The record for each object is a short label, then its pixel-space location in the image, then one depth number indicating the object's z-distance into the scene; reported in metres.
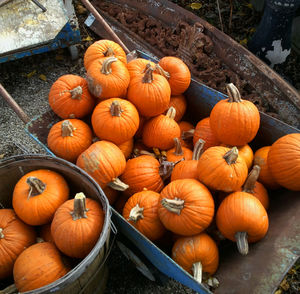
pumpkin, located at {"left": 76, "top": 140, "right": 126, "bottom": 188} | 1.85
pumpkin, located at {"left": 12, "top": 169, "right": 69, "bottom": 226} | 1.74
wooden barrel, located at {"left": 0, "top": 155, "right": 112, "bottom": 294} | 1.40
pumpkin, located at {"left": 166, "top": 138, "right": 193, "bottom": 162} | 2.16
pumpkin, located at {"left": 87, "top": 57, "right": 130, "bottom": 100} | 2.06
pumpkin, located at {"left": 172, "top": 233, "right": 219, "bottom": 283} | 1.66
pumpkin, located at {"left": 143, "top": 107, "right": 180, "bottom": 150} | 2.21
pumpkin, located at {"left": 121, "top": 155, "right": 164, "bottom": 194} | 2.04
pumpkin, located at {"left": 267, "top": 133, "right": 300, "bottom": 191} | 1.75
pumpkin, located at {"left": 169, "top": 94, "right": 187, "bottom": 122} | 2.51
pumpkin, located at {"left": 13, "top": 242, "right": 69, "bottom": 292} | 1.54
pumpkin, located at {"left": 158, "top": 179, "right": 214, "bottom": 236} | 1.64
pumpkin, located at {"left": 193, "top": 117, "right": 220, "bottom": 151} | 2.23
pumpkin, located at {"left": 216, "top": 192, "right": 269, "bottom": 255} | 1.61
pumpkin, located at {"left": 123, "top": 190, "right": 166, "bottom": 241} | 1.81
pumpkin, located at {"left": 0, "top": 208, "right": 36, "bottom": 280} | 1.70
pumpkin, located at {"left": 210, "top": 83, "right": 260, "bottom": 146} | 1.95
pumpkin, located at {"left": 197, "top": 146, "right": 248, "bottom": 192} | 1.69
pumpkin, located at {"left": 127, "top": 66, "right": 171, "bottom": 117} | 2.11
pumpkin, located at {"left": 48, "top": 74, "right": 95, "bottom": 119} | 2.16
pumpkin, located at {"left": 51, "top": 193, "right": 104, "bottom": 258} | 1.59
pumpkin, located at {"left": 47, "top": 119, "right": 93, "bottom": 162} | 2.02
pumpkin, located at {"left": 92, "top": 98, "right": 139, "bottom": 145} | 1.97
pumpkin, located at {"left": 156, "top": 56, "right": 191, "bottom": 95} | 2.36
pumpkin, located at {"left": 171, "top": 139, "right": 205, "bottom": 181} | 1.88
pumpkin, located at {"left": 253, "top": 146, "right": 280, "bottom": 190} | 2.01
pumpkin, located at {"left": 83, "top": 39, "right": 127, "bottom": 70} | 2.29
